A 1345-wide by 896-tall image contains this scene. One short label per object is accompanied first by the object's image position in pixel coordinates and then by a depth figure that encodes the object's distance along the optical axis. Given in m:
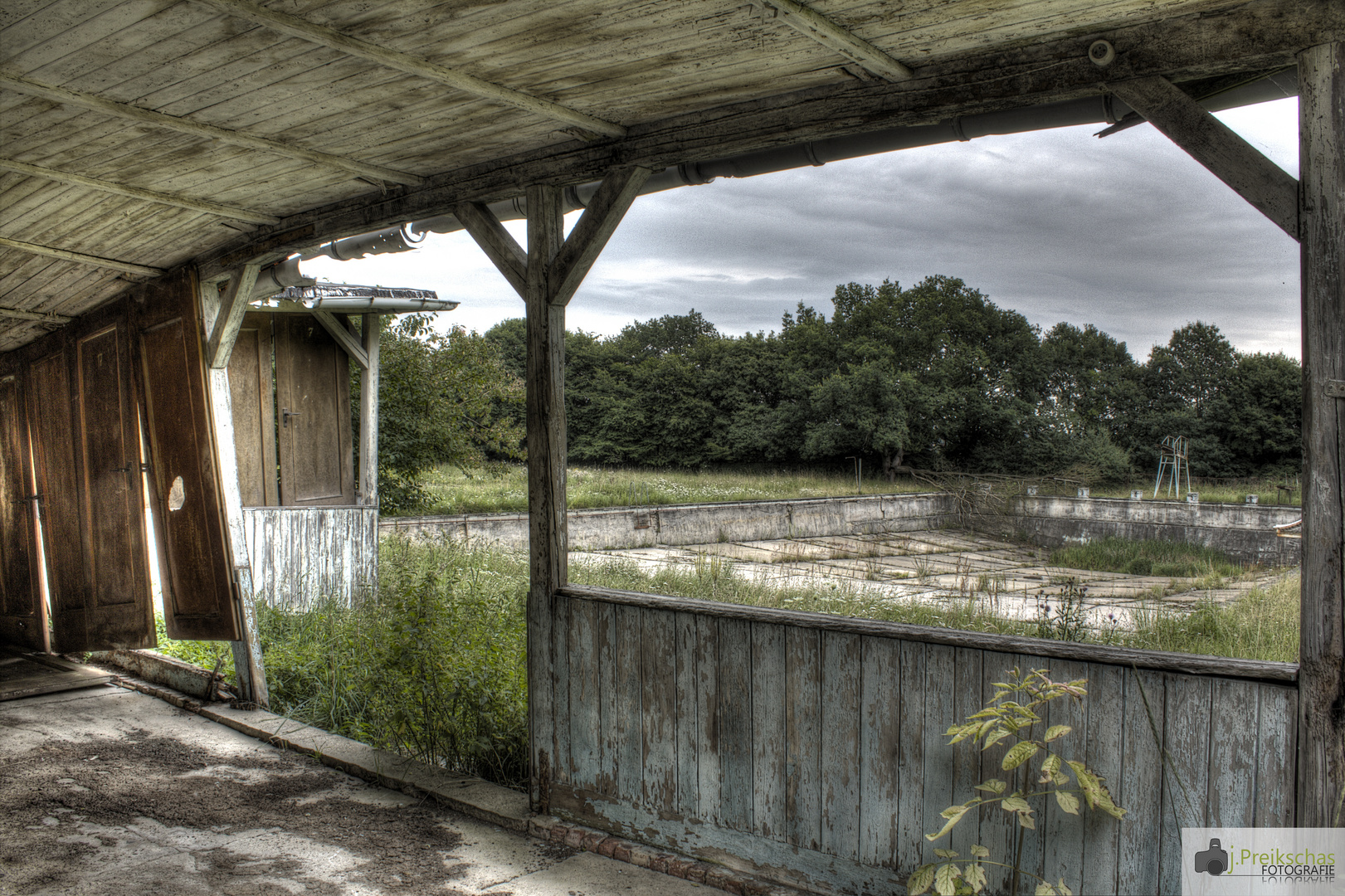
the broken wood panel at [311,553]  9.03
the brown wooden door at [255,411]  9.52
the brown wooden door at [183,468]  5.92
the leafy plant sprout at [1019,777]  2.58
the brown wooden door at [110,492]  6.34
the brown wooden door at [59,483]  6.84
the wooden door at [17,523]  7.55
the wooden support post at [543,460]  4.04
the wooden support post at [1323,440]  2.30
